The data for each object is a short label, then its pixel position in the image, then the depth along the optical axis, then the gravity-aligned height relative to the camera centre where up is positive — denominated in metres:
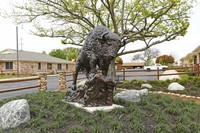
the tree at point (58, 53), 49.41 +3.17
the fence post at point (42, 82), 9.39 -0.72
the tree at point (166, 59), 46.46 +1.46
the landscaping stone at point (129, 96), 5.44 -0.81
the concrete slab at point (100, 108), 4.50 -0.94
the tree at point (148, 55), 56.78 +2.95
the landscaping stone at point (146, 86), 9.68 -0.97
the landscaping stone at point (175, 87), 8.91 -0.94
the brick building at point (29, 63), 26.83 +0.49
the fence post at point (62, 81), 10.59 -0.77
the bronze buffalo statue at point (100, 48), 4.78 +0.42
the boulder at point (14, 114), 4.07 -0.98
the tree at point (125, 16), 9.04 +2.32
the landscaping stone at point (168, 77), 13.48 -0.76
